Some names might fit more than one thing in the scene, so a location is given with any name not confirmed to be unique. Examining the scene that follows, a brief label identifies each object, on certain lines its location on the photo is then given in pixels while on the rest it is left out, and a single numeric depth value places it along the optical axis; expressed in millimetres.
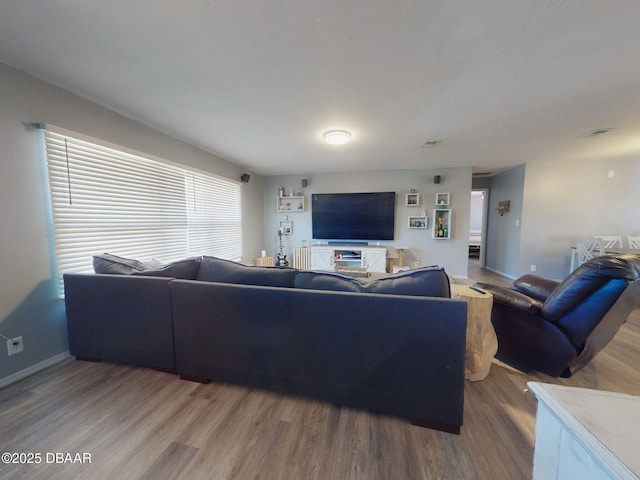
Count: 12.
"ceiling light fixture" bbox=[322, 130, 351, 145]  2551
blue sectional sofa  1192
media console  4355
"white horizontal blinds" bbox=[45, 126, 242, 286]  1854
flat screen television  4484
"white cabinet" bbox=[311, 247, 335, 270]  4539
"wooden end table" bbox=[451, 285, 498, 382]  1578
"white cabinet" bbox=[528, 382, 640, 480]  473
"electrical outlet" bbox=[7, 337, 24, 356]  1578
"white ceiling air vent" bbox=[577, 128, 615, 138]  2518
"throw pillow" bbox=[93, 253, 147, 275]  1761
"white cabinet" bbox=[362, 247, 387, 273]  4324
